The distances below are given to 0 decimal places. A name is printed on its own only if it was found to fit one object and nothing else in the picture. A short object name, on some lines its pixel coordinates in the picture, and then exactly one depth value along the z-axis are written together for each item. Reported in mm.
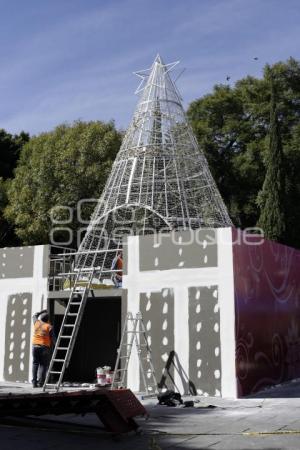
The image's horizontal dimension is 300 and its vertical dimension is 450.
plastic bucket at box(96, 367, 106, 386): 12320
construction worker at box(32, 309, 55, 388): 12438
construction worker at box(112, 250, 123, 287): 13422
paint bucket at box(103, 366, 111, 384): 12344
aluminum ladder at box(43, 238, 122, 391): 11984
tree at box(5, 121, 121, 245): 30766
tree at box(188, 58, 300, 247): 31875
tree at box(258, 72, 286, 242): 27455
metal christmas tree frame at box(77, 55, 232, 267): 22172
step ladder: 11992
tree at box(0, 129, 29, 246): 36406
